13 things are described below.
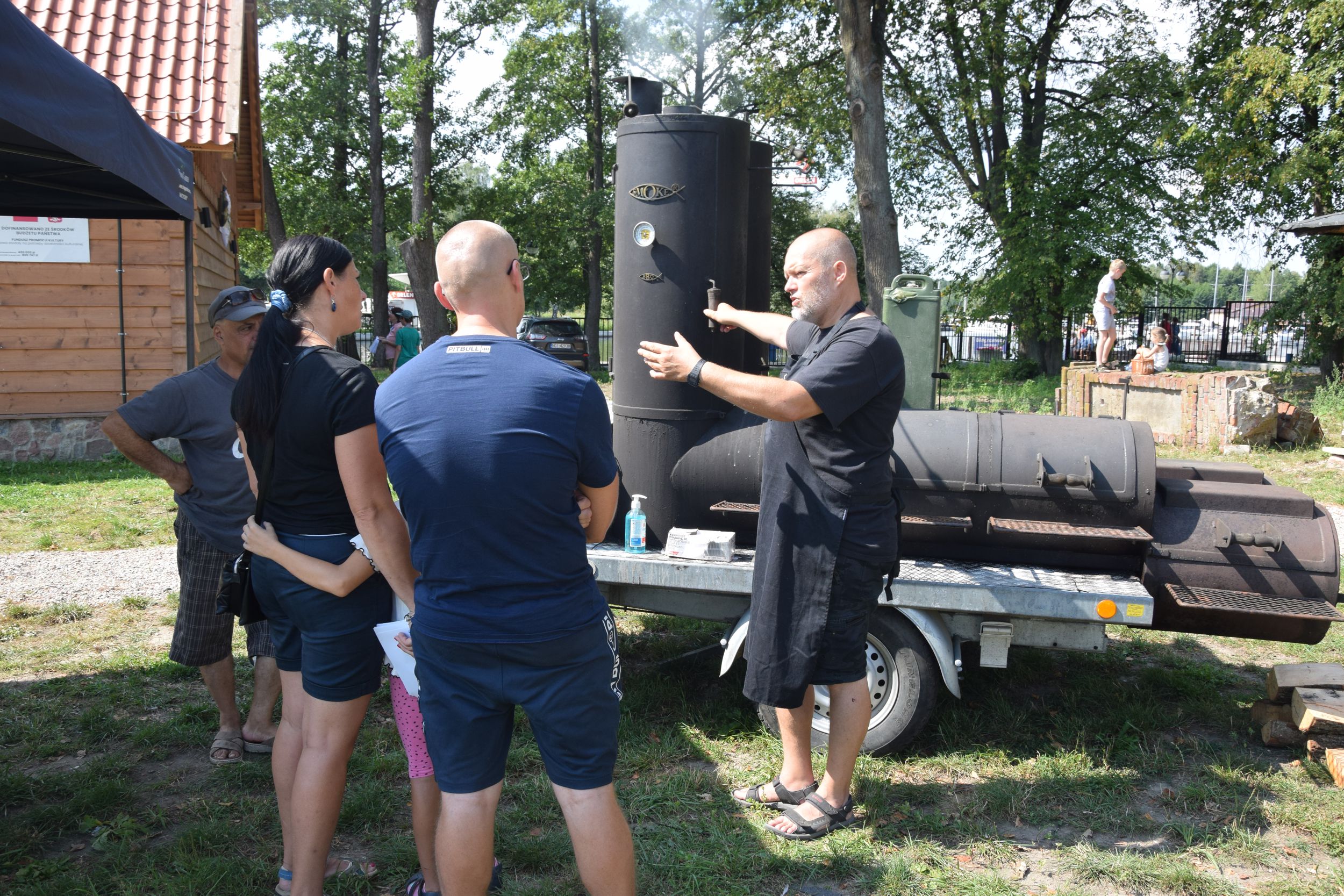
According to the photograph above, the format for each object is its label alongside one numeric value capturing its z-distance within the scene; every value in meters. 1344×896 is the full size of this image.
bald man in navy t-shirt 2.10
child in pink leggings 2.53
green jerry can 5.02
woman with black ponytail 2.40
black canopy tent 2.57
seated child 12.96
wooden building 10.20
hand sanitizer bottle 4.10
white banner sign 10.15
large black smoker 3.72
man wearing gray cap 3.55
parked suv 24.58
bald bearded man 3.06
